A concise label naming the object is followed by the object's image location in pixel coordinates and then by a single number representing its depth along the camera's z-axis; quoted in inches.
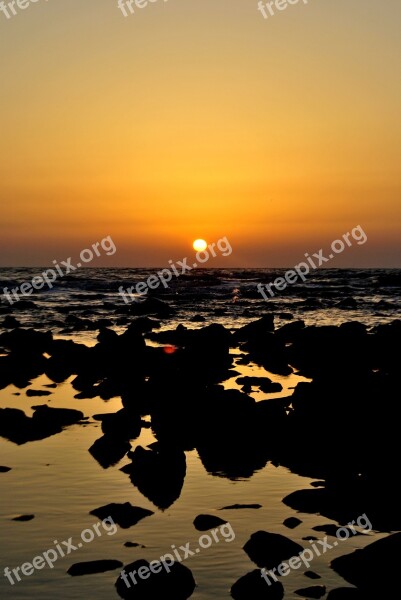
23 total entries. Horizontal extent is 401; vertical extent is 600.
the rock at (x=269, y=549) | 332.5
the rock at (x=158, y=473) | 429.1
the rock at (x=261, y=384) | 788.0
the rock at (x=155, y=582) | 298.2
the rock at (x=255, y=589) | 297.1
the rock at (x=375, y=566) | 304.5
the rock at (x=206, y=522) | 376.2
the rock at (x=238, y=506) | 406.0
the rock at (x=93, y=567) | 319.3
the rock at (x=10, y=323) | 1547.7
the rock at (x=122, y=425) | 568.3
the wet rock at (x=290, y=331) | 1341.9
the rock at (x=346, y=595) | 296.8
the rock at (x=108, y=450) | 501.0
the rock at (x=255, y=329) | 1346.0
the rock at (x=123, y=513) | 382.6
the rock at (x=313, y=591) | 299.7
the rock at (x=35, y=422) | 564.1
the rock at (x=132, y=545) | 349.2
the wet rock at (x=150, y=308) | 1984.5
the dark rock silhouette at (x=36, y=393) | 757.3
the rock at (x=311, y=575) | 317.4
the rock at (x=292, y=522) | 377.8
